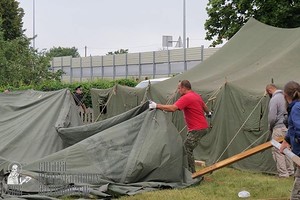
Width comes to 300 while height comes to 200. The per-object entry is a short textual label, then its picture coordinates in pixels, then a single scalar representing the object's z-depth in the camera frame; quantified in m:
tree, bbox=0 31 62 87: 27.88
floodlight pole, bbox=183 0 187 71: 37.14
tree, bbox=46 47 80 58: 110.00
